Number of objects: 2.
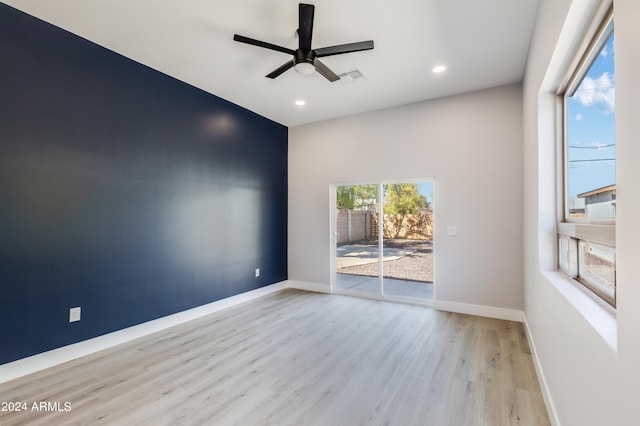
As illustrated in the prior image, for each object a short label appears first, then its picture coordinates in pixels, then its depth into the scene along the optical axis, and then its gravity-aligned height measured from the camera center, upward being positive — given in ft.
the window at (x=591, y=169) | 4.61 +0.94
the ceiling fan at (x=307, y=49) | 8.01 +5.03
